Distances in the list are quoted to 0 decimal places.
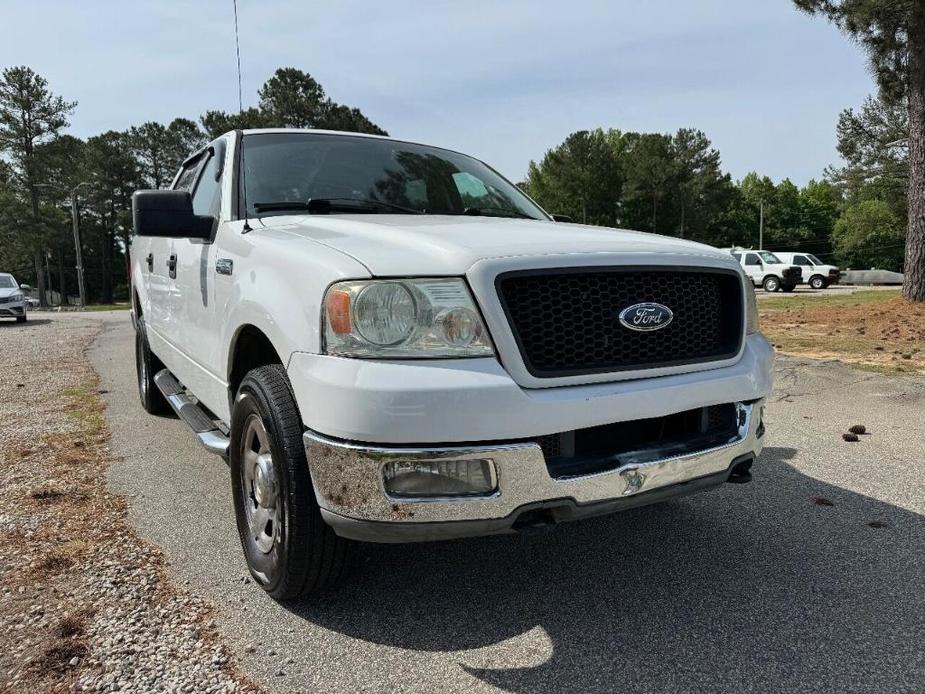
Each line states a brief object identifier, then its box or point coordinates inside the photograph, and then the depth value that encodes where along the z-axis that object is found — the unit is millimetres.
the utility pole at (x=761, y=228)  63094
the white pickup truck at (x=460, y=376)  1950
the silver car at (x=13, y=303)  17109
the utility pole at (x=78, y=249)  35969
